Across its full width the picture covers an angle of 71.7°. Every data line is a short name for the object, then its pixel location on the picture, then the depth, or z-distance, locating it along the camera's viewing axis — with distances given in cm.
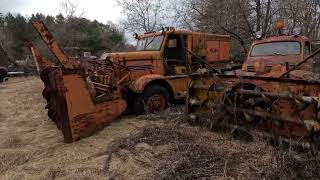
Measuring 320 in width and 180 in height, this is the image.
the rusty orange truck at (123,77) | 381
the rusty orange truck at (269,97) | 313
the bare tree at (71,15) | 2194
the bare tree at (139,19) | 1370
